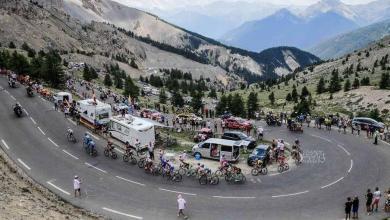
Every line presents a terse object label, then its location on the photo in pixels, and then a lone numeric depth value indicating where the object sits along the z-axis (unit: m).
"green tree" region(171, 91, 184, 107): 113.46
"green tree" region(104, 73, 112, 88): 130.50
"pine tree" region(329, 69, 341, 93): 106.44
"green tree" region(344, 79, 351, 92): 101.75
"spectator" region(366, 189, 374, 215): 32.81
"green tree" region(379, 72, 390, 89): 93.31
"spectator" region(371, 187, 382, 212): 33.03
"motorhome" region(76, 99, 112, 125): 53.50
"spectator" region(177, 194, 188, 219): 32.00
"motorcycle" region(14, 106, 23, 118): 56.72
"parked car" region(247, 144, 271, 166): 44.25
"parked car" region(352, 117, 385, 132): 62.18
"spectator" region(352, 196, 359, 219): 31.67
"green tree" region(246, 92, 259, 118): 89.57
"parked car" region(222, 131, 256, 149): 52.14
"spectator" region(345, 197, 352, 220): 31.50
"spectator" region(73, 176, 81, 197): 34.94
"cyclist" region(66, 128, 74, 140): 49.03
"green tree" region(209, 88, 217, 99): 145.29
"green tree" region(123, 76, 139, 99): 105.27
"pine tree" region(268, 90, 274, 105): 111.56
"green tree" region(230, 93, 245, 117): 88.06
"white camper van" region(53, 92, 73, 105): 63.69
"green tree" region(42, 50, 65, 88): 81.94
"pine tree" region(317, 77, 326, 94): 111.25
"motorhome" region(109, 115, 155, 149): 47.88
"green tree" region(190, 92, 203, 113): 99.12
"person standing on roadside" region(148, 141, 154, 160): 44.47
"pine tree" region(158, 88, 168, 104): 115.39
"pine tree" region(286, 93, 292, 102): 109.16
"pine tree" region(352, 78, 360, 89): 102.50
